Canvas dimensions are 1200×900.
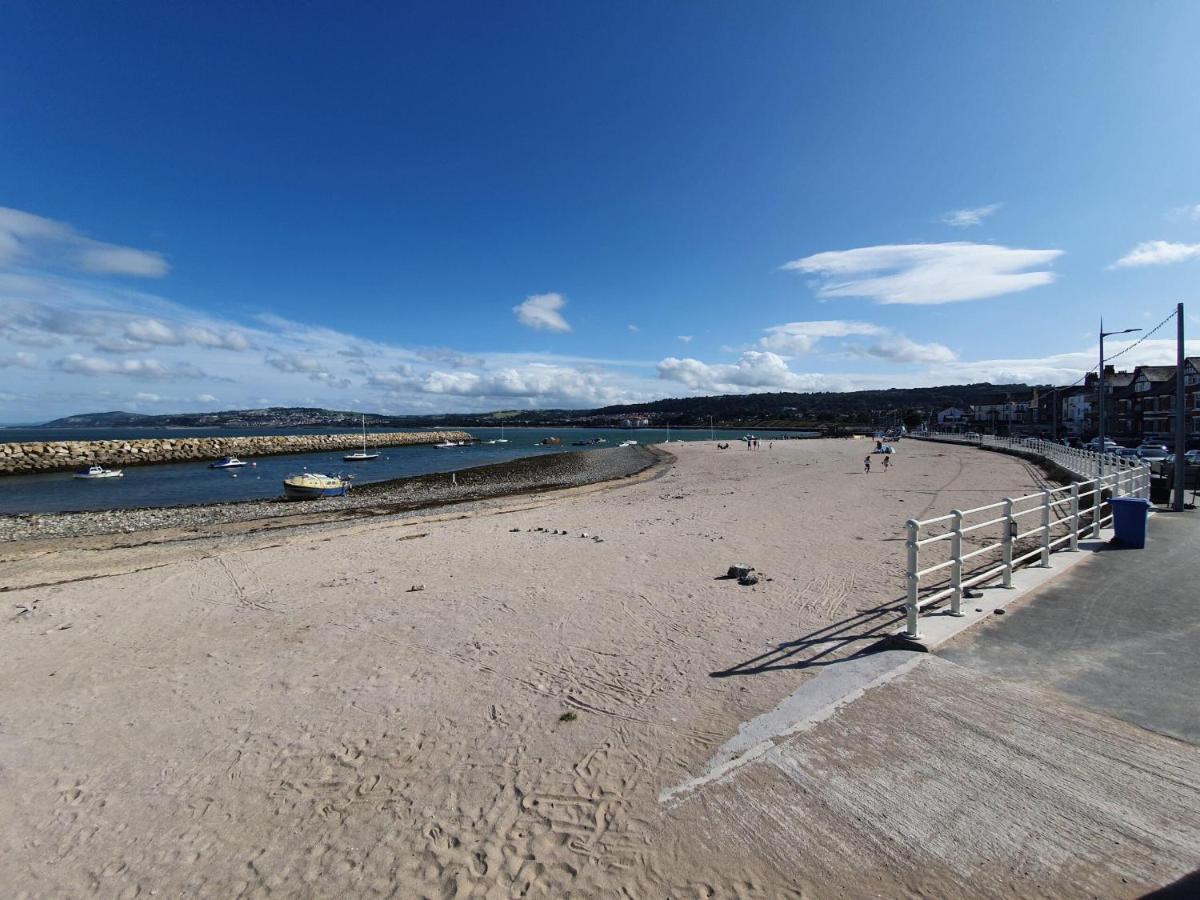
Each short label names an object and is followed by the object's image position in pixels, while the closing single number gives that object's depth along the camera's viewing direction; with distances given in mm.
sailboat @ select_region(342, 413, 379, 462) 60094
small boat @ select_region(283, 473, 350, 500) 29856
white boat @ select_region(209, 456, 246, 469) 50875
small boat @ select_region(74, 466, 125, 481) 42344
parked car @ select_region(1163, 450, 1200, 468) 26044
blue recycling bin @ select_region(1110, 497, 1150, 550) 8727
